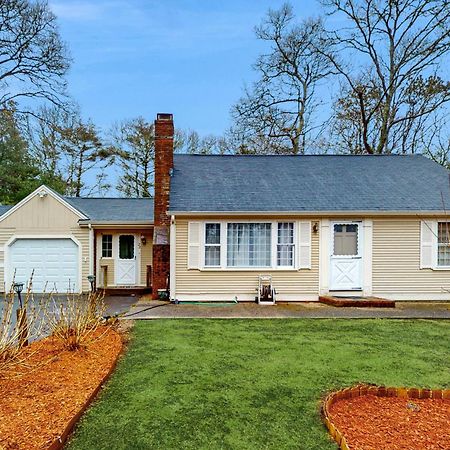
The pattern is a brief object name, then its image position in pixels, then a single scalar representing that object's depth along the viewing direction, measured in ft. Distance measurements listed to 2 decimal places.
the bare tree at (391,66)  66.08
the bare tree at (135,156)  81.51
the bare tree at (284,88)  75.56
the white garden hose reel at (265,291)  35.86
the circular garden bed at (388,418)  11.27
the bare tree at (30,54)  60.23
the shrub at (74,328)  19.17
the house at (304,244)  36.19
